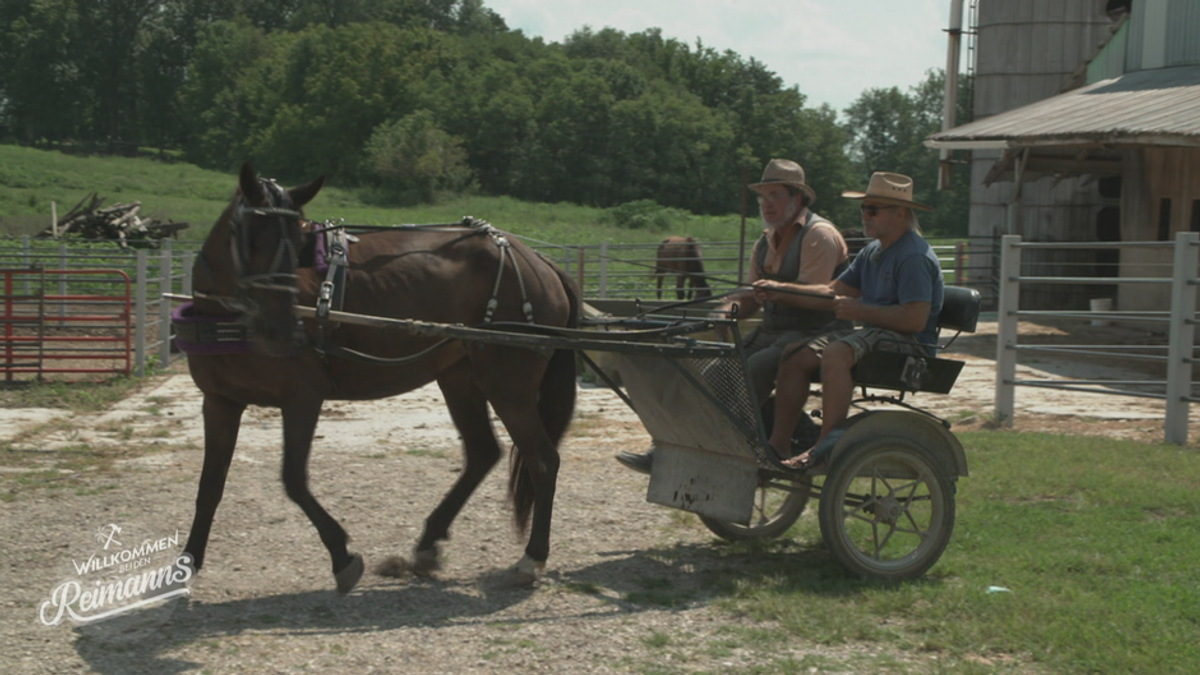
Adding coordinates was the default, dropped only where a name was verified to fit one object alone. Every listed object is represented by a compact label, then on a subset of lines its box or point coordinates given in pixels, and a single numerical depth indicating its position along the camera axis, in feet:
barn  51.83
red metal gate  41.70
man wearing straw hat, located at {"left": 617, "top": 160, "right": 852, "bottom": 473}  18.83
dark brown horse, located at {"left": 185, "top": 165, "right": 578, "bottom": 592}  16.84
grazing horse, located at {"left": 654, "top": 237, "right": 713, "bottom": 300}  66.85
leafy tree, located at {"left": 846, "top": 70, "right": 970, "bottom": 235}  359.25
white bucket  63.46
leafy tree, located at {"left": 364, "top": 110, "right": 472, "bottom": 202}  183.73
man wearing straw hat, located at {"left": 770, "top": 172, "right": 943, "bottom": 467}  17.76
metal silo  77.97
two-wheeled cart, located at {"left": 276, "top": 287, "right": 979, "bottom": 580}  17.75
